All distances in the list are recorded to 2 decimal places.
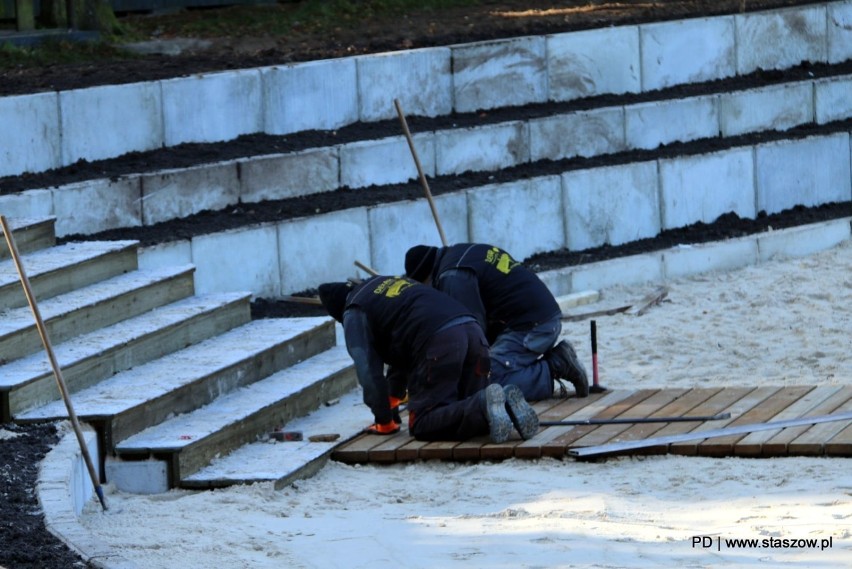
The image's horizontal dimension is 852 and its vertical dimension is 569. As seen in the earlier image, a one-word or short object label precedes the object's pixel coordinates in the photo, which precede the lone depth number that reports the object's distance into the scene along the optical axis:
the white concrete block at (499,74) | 25.55
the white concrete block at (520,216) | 23.22
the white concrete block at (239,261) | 19.84
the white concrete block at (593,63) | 26.58
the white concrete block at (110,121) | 20.84
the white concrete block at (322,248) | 20.95
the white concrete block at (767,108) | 27.47
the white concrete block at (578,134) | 25.20
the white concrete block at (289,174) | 21.75
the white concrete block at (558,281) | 22.33
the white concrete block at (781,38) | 29.17
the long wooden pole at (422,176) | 19.50
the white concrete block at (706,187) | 25.45
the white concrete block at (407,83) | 24.39
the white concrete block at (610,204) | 24.39
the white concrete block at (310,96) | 23.30
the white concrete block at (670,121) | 26.27
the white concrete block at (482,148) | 24.12
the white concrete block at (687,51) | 27.62
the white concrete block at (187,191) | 20.56
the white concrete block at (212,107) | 22.11
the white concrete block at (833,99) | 28.73
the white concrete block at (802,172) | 26.80
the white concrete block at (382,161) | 22.95
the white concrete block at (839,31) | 30.50
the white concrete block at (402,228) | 21.95
